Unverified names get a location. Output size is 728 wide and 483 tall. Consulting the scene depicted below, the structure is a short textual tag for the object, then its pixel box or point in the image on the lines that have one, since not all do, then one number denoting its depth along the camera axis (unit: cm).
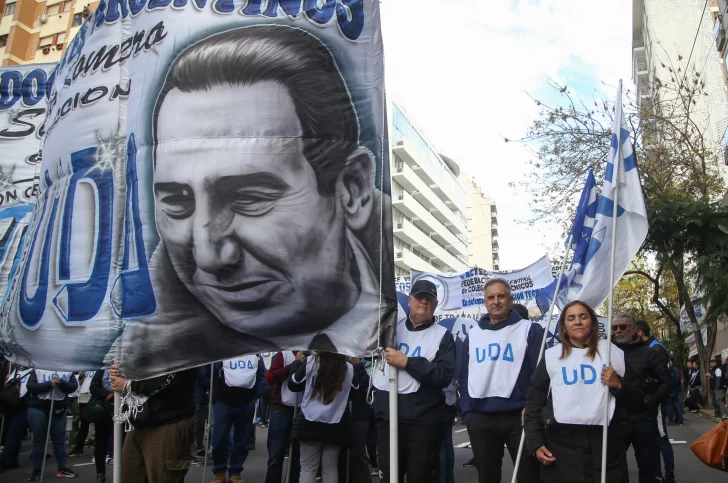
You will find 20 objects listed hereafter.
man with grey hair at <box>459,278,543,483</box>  485
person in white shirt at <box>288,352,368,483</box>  556
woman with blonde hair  409
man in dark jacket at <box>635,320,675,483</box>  626
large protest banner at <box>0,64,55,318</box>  770
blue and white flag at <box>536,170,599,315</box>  541
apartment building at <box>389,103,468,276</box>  6631
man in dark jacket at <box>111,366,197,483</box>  461
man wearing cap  464
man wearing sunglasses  518
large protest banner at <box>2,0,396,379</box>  416
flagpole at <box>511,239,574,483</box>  447
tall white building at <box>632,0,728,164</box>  3300
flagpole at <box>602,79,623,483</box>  398
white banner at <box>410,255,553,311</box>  1440
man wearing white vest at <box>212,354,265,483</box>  760
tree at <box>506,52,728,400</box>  1705
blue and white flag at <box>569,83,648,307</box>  504
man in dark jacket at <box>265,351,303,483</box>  636
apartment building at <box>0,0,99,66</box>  4412
